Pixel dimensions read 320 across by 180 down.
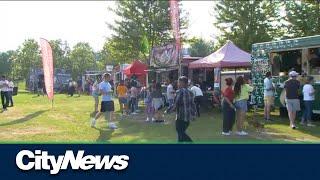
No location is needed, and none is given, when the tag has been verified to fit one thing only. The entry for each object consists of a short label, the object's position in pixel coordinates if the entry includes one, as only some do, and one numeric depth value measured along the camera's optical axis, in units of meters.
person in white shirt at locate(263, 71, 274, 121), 13.05
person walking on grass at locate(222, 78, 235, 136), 10.05
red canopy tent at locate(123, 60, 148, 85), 23.10
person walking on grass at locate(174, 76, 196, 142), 7.83
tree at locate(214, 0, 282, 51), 30.59
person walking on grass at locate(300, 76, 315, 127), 11.69
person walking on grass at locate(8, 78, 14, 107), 19.54
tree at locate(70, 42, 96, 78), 60.00
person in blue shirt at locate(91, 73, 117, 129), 11.23
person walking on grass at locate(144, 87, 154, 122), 13.73
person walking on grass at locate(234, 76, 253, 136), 10.33
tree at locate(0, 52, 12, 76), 77.68
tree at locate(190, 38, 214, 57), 61.08
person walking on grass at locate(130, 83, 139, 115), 16.08
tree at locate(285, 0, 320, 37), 25.12
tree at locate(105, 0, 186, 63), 30.94
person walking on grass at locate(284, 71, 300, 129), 11.25
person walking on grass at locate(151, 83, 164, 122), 13.28
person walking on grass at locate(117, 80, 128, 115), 15.23
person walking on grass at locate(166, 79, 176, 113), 15.06
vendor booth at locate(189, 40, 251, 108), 16.34
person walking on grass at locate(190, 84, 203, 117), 14.97
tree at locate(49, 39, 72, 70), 60.19
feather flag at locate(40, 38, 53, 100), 17.17
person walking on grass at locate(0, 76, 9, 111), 18.60
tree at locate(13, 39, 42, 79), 57.85
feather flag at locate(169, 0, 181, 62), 15.85
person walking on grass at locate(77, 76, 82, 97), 36.75
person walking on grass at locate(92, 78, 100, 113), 13.76
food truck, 12.75
